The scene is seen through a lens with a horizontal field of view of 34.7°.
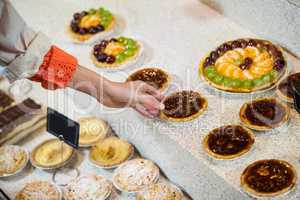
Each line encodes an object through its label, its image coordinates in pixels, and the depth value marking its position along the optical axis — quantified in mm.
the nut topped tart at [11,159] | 2842
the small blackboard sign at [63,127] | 2387
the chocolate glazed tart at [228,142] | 2236
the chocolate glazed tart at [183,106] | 2488
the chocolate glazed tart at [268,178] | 2039
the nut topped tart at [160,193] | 2482
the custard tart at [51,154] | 2842
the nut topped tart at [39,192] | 2623
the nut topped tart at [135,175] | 2582
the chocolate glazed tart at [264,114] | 2293
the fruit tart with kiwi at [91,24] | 3393
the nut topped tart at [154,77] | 2734
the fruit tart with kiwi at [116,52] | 3033
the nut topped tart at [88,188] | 2590
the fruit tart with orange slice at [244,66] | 2510
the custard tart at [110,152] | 2750
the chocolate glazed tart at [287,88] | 2375
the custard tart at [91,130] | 2906
